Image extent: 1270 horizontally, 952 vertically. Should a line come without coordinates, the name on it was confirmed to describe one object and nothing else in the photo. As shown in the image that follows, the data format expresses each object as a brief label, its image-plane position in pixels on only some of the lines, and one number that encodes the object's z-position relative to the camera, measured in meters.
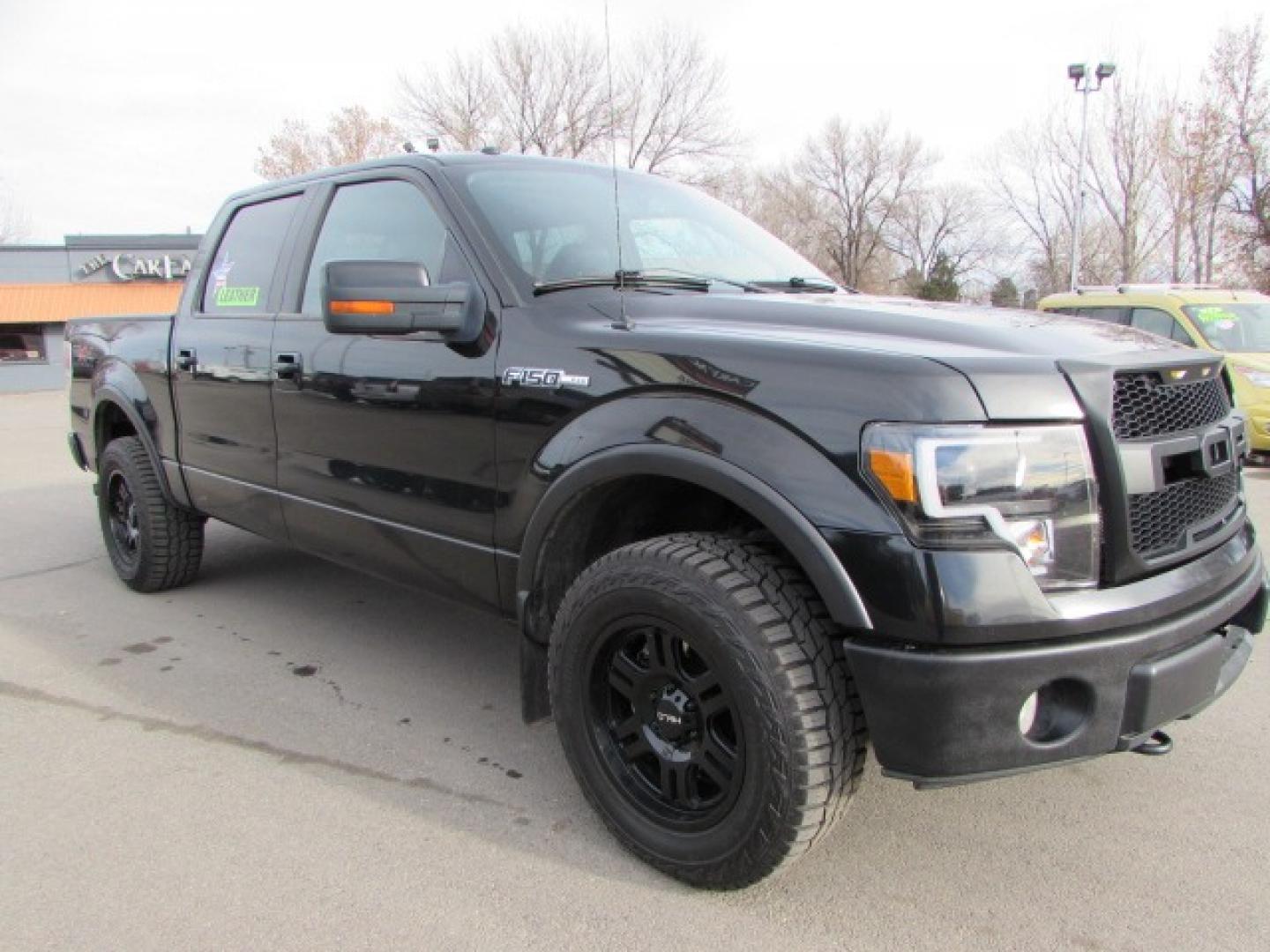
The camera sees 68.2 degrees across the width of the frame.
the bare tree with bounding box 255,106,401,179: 37.59
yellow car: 9.20
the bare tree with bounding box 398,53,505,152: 33.94
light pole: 23.91
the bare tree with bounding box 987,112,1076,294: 38.31
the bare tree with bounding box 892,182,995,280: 53.66
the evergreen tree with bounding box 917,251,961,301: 34.56
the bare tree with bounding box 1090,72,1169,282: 28.80
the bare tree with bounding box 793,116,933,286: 51.69
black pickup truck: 1.89
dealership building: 27.98
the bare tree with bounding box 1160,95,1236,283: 24.66
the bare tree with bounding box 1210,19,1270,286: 24.00
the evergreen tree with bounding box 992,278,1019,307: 40.19
